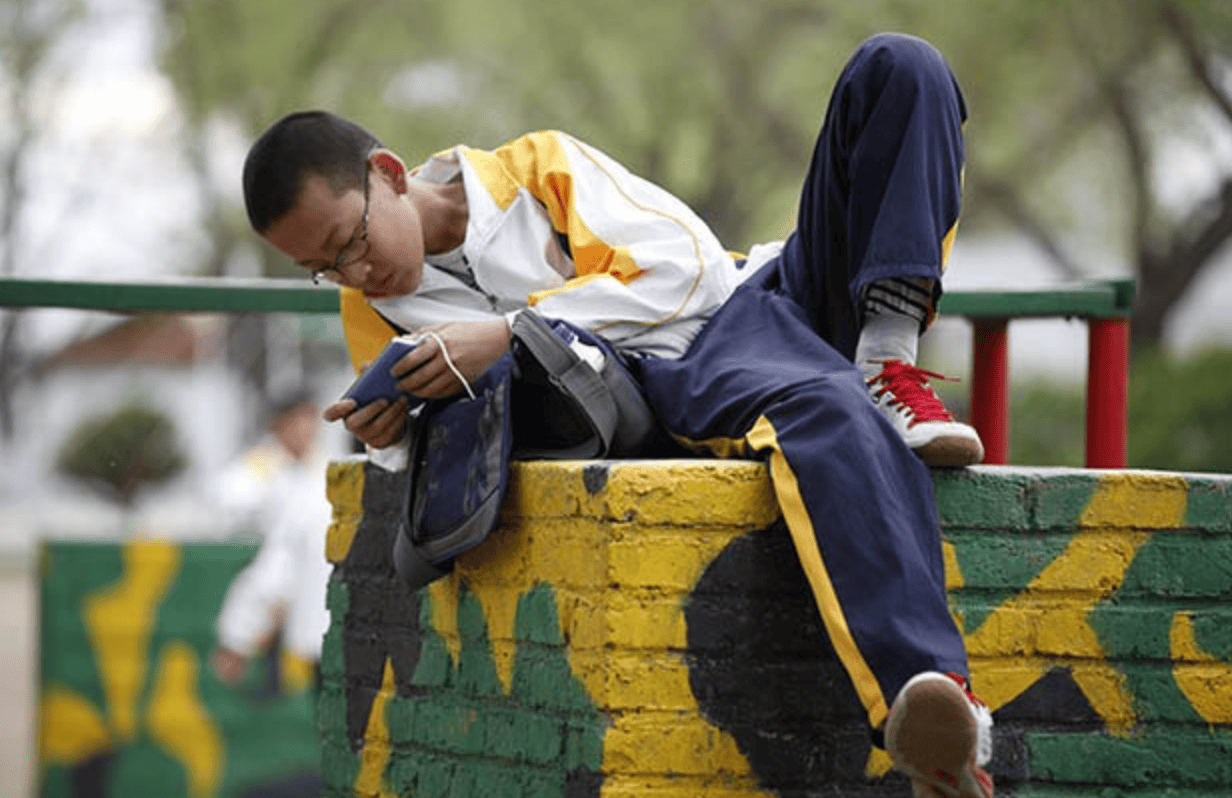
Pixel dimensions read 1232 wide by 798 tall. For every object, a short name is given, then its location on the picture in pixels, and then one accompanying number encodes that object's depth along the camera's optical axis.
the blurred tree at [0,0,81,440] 47.25
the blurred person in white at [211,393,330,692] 17.03
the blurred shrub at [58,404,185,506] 52.22
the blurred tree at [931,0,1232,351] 32.59
